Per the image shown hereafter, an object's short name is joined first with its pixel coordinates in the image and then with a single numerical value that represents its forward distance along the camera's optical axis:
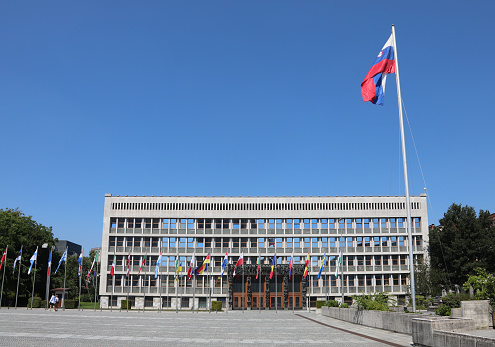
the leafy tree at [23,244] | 61.53
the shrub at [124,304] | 68.69
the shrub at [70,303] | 58.38
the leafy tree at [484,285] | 21.94
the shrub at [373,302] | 27.56
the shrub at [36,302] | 58.03
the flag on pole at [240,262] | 62.92
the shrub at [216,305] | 64.78
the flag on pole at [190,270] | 60.91
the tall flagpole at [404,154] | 20.22
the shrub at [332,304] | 45.04
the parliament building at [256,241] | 73.49
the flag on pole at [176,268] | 60.55
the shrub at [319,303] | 67.03
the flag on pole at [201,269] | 59.42
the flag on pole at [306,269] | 66.25
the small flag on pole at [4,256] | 54.35
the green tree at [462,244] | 60.66
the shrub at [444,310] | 20.56
